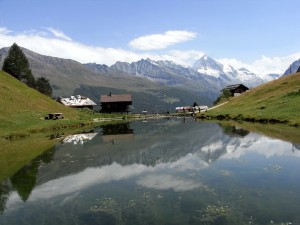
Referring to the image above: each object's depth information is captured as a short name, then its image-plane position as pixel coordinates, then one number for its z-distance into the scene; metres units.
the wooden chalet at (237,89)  124.08
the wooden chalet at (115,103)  116.04
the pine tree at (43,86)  116.15
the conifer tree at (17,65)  102.78
